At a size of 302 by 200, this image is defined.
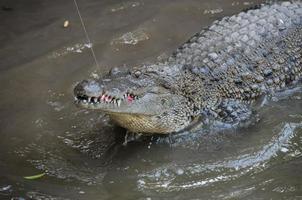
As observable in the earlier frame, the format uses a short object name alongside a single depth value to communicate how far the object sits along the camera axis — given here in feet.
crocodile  32.48
